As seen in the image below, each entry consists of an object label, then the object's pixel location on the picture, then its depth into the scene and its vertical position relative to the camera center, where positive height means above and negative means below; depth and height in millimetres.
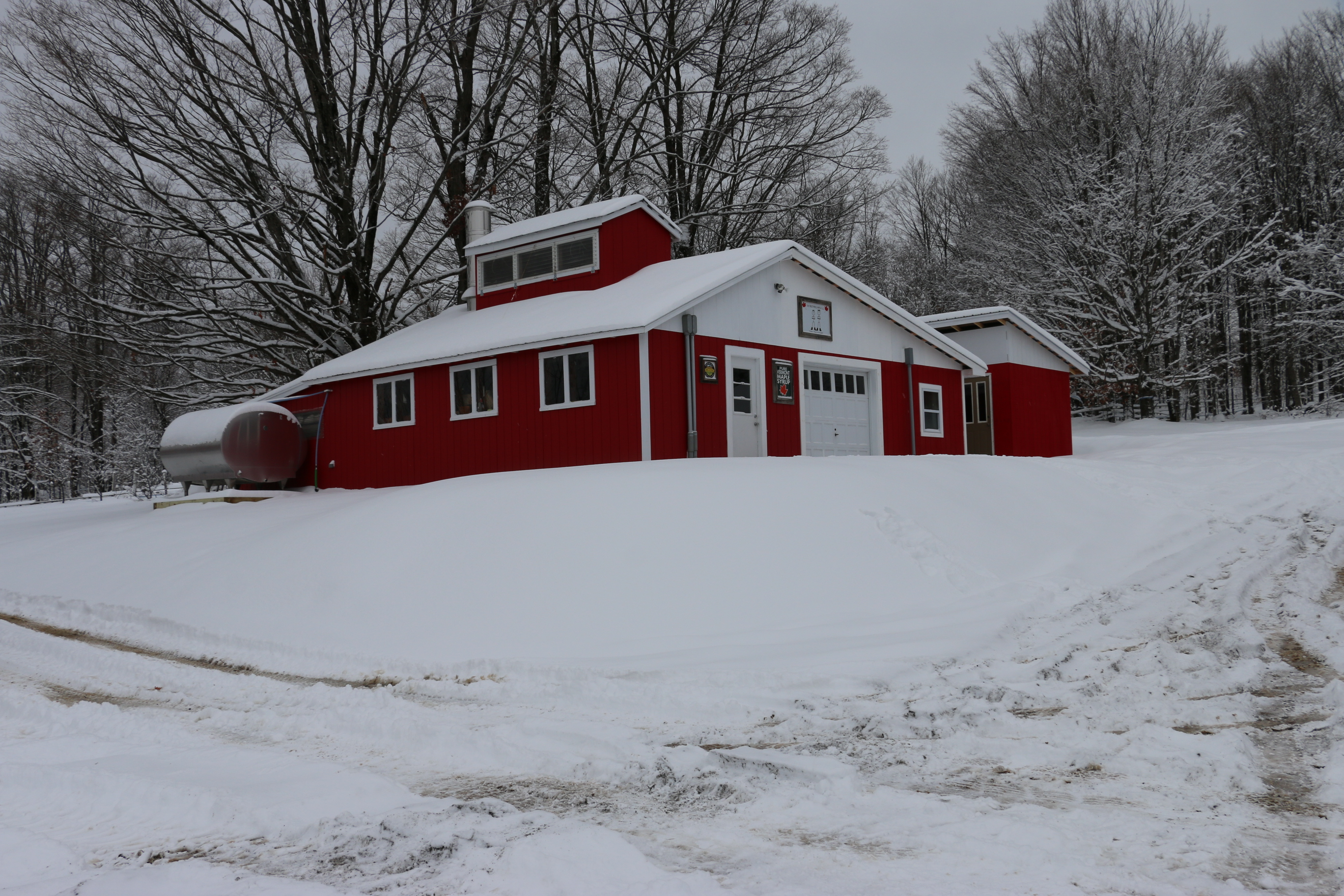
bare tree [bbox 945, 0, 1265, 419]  28125 +7968
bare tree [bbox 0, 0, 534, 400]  19922 +7249
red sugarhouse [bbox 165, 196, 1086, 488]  15312 +1730
